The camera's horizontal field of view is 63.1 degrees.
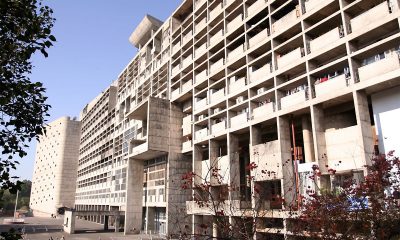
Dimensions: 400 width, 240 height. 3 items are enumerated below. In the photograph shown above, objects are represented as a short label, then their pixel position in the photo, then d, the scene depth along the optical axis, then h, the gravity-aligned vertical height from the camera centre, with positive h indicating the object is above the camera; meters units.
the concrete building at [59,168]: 129.62 +14.93
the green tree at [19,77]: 8.56 +3.53
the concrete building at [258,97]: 26.92 +11.62
